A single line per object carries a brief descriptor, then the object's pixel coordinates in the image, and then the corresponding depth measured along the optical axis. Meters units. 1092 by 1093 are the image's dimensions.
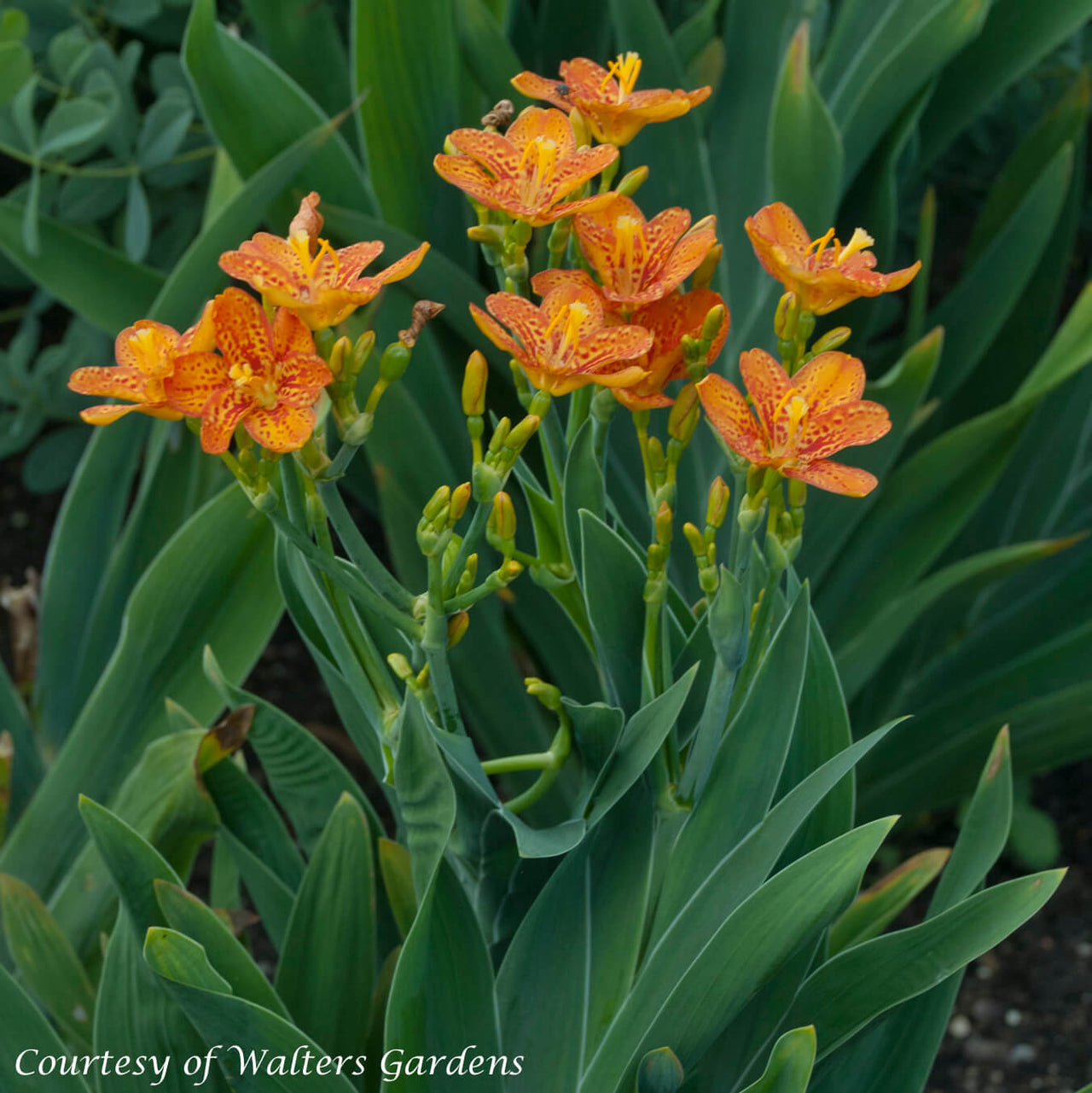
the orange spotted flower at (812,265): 1.51
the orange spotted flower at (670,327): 1.52
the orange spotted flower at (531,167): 1.50
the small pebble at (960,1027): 2.20
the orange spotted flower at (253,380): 1.47
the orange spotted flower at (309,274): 1.49
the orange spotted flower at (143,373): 1.49
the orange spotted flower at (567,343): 1.49
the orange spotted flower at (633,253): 1.51
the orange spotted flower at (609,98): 1.55
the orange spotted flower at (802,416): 1.49
